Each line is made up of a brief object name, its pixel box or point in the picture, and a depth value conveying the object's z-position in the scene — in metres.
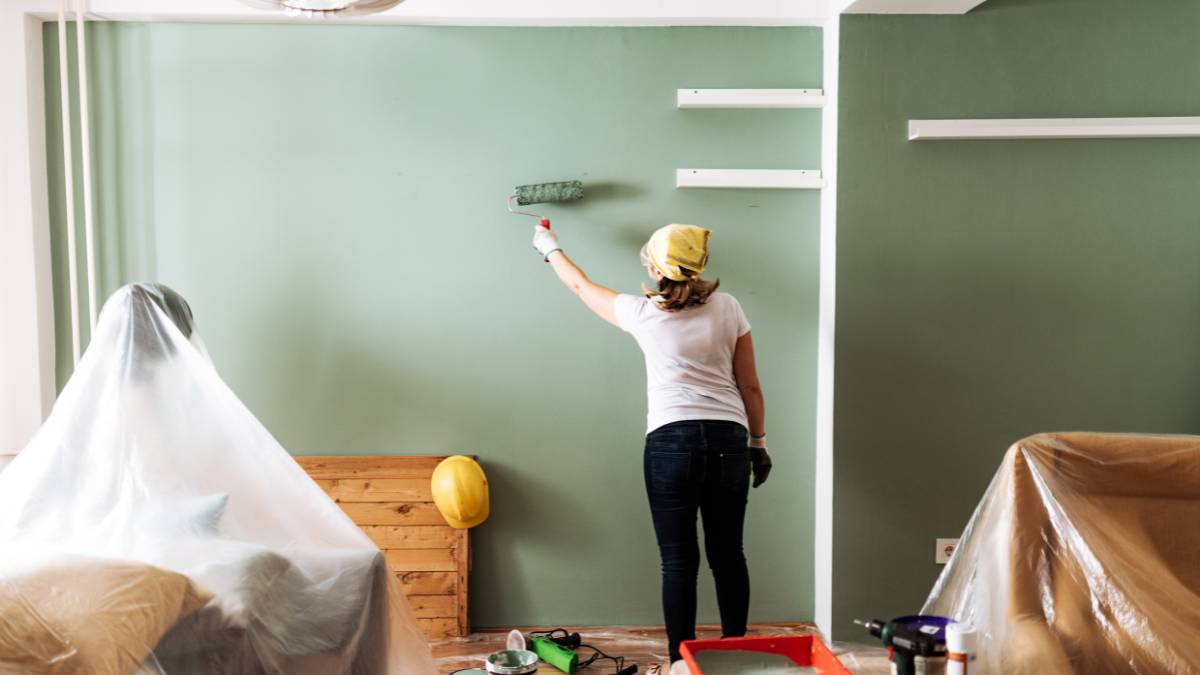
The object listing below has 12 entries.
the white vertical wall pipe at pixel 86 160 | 2.83
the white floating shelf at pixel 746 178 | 2.95
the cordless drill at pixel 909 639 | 1.31
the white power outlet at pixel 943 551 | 2.94
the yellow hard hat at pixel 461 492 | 2.81
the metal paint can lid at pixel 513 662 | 2.41
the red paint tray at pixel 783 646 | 1.56
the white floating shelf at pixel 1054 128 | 2.81
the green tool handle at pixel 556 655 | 2.67
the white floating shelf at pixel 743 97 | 2.93
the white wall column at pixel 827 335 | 2.88
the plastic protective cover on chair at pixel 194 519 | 1.58
